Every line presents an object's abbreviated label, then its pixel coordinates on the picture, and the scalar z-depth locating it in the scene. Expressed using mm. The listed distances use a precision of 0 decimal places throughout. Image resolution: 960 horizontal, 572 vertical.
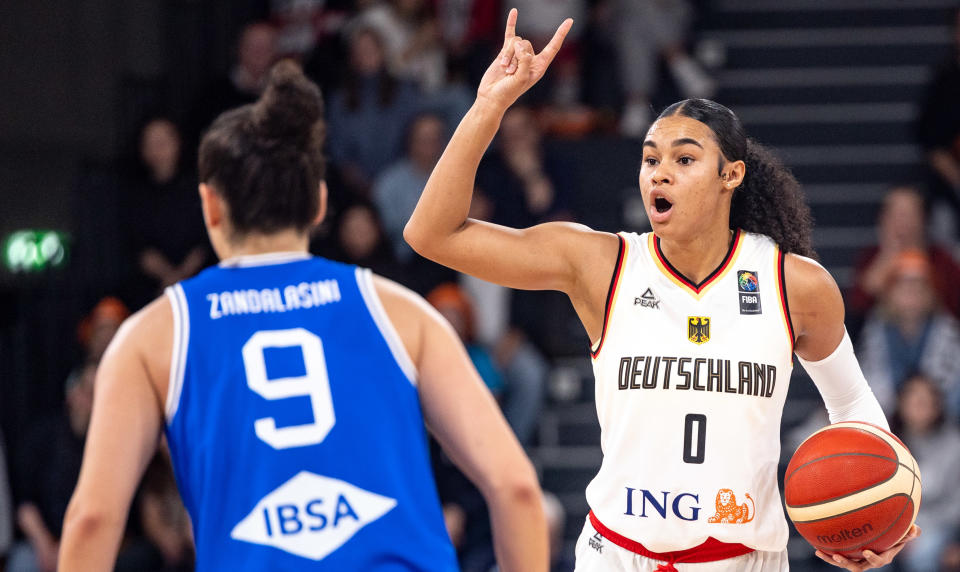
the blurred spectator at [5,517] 14805
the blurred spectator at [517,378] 16734
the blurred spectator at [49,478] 14766
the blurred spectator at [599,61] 21937
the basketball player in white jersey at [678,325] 6988
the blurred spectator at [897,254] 16672
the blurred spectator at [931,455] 15180
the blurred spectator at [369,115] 18734
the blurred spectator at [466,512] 15234
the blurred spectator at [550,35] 20516
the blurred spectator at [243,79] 18359
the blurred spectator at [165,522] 14516
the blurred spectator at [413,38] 19937
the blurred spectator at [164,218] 16687
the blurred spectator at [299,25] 21281
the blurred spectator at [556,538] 14906
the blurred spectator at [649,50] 20969
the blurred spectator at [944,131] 18469
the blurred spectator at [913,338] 15969
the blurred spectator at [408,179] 17844
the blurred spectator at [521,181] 17641
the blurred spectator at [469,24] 20891
